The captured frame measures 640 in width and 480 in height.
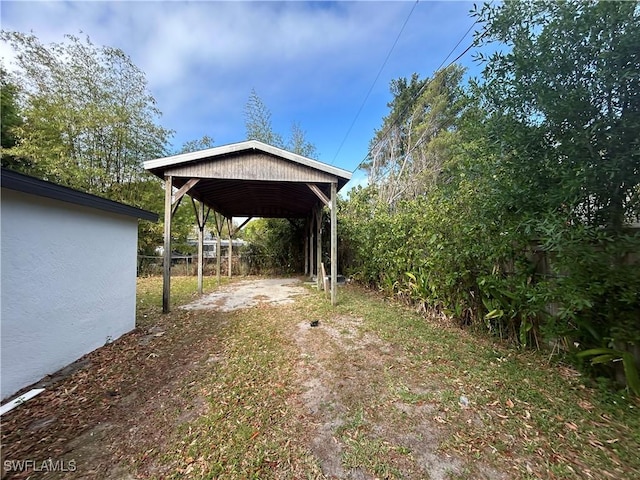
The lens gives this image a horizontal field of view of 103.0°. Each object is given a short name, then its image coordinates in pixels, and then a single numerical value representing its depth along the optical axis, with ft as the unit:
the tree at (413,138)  49.47
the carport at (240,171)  17.07
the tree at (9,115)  31.30
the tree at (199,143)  52.26
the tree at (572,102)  6.19
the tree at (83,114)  31.81
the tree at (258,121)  50.44
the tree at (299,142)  55.47
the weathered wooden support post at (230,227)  38.06
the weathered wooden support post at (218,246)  33.49
